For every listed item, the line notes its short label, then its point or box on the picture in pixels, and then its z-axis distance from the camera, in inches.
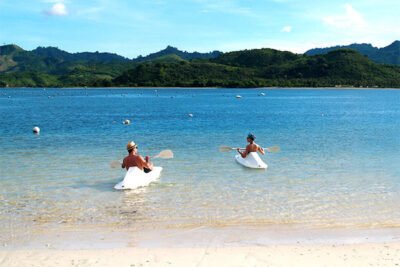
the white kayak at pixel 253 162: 833.5
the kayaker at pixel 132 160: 695.7
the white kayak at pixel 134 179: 665.1
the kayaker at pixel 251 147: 884.6
